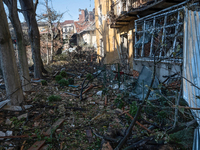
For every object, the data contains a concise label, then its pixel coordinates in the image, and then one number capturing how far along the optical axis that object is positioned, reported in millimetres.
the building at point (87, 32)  29084
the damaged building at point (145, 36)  3169
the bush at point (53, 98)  6173
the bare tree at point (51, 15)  19638
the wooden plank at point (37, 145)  3397
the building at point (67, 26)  44719
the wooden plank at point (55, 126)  3996
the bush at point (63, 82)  8835
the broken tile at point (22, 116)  4636
